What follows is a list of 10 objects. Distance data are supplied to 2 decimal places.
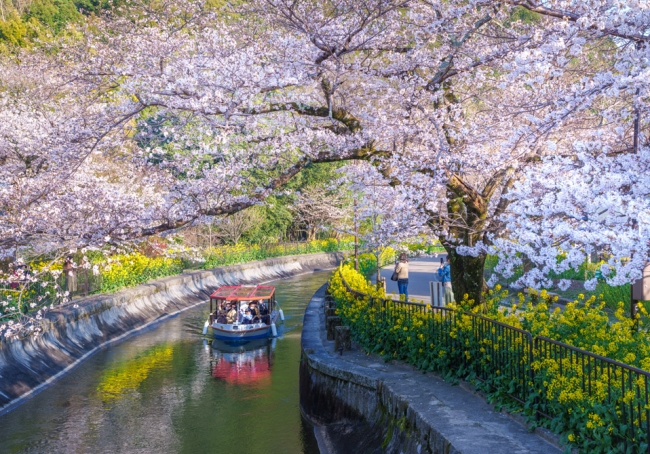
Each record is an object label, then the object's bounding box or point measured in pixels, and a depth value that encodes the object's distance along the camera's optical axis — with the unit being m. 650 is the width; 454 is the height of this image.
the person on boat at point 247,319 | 27.11
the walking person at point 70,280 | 25.61
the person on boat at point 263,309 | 28.08
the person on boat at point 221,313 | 26.97
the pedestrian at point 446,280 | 20.36
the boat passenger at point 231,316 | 27.21
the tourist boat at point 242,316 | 25.95
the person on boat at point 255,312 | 27.27
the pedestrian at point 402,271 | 23.91
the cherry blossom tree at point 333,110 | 11.98
